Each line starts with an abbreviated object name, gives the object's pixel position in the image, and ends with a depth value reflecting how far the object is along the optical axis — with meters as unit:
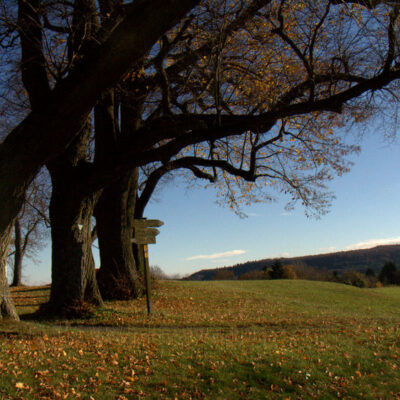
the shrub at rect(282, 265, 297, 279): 47.19
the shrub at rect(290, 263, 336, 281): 63.73
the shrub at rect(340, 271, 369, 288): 48.68
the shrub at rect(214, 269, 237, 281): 76.41
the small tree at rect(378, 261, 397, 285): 64.94
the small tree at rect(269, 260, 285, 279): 46.53
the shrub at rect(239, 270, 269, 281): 68.38
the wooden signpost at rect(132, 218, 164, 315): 12.57
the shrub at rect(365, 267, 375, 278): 80.72
